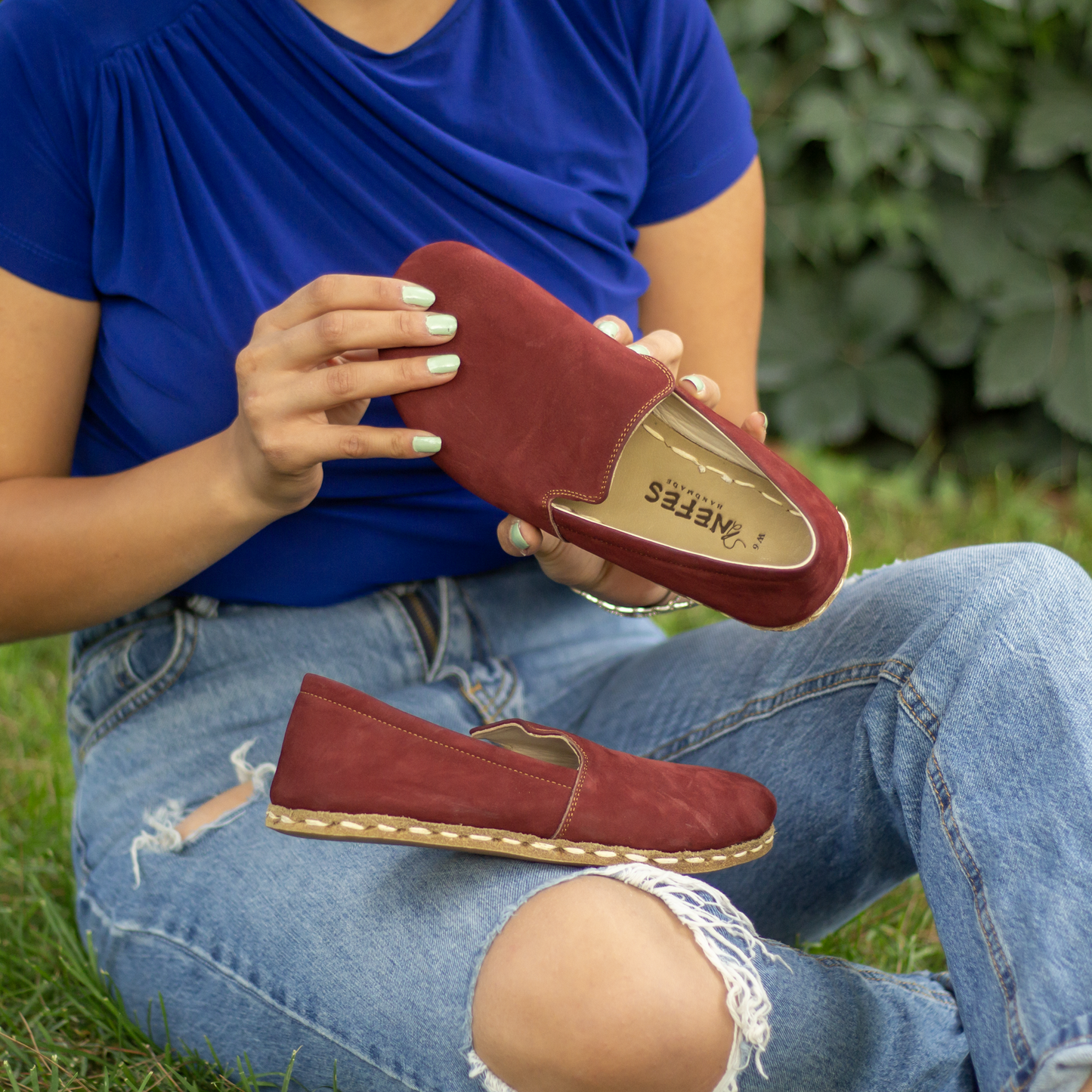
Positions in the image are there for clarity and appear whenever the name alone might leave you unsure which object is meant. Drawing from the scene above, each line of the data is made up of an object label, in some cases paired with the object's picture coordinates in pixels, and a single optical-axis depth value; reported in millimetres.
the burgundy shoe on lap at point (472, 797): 1369
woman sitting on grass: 1334
